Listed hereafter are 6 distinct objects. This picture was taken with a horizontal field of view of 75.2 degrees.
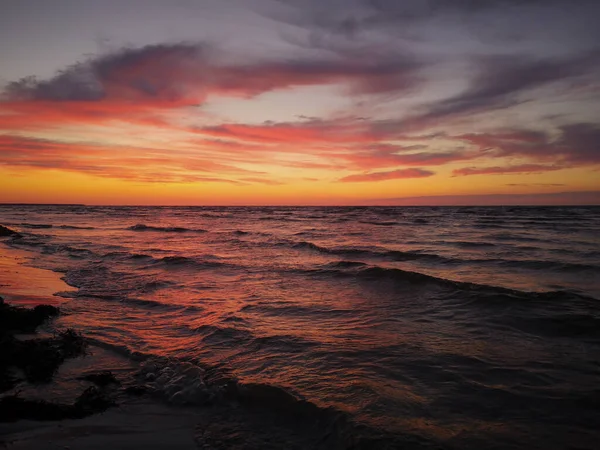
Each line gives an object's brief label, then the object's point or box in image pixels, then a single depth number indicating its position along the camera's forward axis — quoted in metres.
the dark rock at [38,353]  5.50
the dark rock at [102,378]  5.37
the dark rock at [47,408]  4.34
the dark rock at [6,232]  30.74
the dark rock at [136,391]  5.21
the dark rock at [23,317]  7.56
